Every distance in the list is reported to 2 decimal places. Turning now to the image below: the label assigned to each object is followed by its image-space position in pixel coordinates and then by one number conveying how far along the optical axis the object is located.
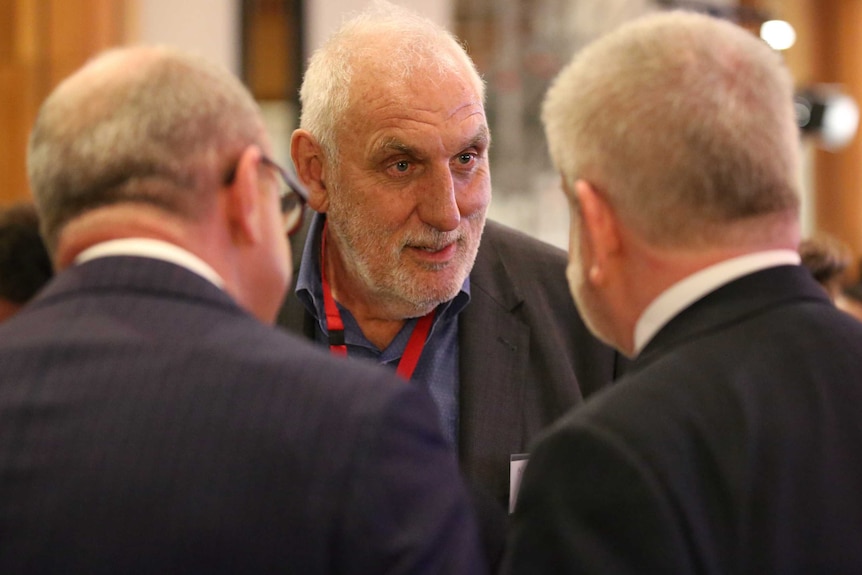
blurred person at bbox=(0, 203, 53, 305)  2.87
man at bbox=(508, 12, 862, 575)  2.14
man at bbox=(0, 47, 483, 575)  2.12
